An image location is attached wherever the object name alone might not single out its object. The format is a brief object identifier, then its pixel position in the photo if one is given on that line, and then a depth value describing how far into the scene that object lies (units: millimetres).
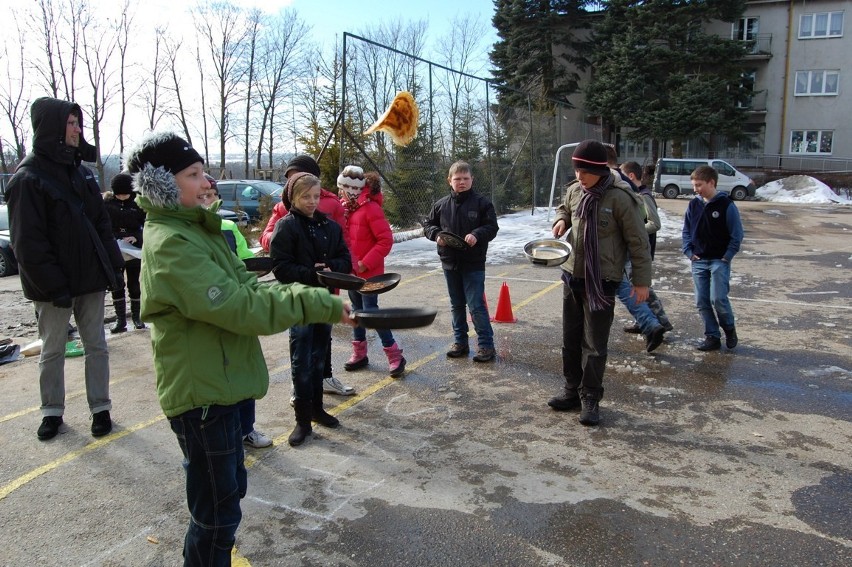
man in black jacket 3957
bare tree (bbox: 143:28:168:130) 40375
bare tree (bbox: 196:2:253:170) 44562
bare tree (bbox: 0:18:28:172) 37284
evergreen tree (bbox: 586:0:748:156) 34375
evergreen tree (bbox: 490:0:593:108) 39406
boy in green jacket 2201
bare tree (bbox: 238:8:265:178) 44969
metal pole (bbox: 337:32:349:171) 10680
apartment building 35719
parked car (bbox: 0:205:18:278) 12102
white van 30156
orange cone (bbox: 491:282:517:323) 7297
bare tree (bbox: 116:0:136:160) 36562
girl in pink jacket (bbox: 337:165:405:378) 5223
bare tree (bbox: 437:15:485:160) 14766
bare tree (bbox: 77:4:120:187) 36281
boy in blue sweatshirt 5926
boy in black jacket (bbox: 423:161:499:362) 5609
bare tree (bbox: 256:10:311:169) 45688
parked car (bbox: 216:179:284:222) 18016
